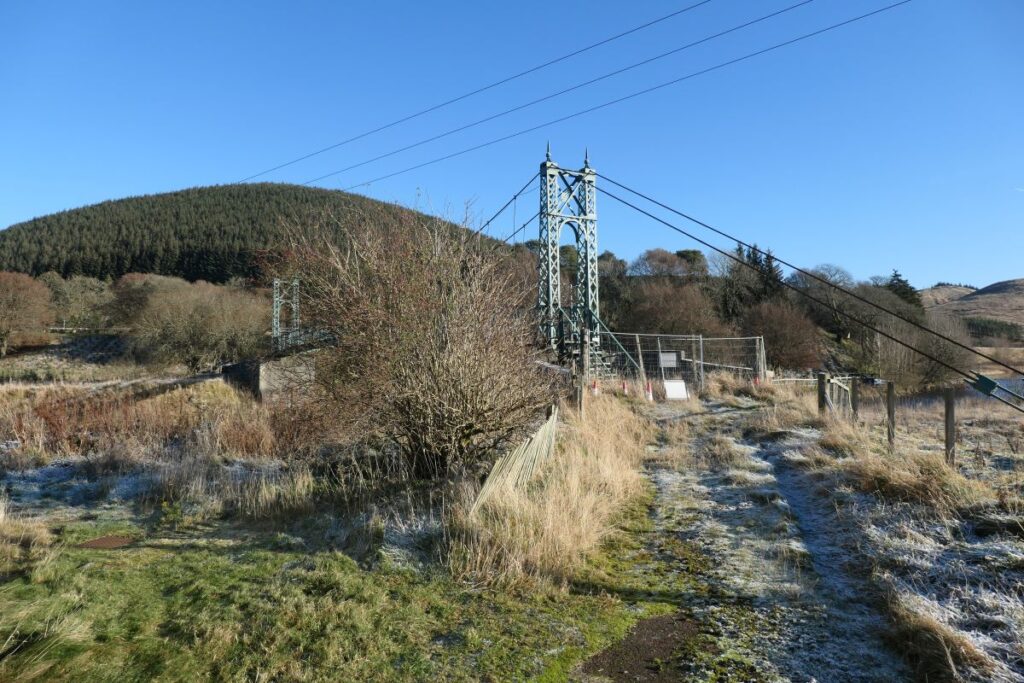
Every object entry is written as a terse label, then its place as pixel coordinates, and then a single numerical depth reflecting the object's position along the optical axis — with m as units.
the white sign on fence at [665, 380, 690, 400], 15.45
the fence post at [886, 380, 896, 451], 8.66
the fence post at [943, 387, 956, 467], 7.31
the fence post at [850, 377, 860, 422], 10.83
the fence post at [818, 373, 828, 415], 11.88
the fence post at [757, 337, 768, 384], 20.01
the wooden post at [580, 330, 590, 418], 14.08
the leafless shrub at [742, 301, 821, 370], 40.59
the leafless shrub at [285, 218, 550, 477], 6.67
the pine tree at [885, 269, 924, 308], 54.39
